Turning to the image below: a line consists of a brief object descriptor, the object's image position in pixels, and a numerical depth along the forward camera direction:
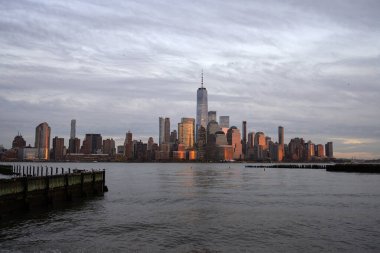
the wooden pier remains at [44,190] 36.03
